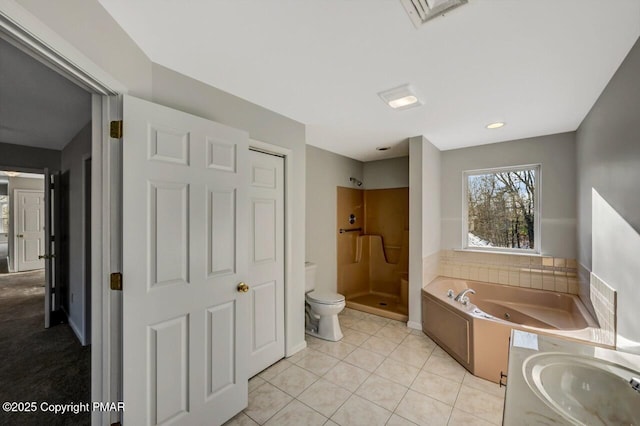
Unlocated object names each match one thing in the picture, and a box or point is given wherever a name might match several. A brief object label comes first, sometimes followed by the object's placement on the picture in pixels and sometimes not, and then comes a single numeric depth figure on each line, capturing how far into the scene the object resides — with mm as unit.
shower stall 4043
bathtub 2184
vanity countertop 768
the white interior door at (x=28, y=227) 5805
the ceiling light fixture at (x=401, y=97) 1918
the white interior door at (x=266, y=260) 2271
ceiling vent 1124
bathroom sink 947
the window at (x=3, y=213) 8021
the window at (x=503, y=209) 3221
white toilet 2844
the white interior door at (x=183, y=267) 1348
